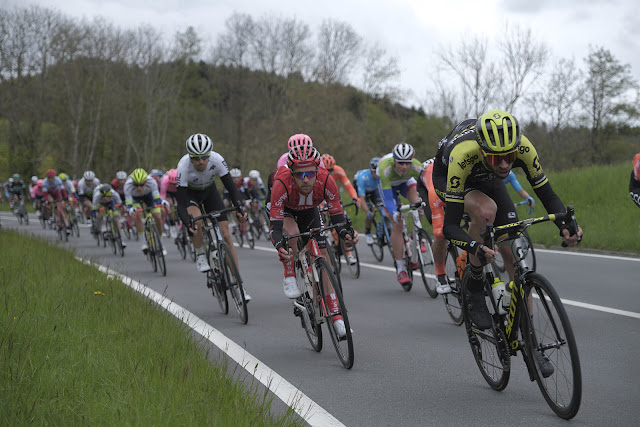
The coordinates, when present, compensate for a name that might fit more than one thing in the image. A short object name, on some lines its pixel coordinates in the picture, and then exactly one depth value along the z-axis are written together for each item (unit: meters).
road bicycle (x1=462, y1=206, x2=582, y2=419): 4.31
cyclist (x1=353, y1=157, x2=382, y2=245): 12.40
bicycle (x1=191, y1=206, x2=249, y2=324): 8.51
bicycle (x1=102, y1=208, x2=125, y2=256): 17.94
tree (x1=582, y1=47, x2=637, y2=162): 35.94
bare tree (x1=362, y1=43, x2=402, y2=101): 47.84
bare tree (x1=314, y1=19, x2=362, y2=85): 49.44
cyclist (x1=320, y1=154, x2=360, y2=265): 12.32
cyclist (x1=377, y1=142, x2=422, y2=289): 10.09
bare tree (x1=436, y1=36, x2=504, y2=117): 35.72
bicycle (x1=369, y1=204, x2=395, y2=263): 12.06
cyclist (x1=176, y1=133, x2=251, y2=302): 9.53
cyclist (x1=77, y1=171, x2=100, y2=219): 21.08
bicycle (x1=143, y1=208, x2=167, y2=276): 13.67
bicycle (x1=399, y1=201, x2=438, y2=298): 9.60
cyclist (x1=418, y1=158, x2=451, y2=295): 8.22
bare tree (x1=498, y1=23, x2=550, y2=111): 34.41
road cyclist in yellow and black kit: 4.82
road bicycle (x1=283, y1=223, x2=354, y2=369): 6.12
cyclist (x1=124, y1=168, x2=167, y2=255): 14.28
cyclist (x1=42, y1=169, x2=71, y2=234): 23.52
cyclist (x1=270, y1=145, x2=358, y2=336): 6.69
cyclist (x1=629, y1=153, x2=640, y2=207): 7.47
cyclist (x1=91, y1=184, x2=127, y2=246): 18.84
